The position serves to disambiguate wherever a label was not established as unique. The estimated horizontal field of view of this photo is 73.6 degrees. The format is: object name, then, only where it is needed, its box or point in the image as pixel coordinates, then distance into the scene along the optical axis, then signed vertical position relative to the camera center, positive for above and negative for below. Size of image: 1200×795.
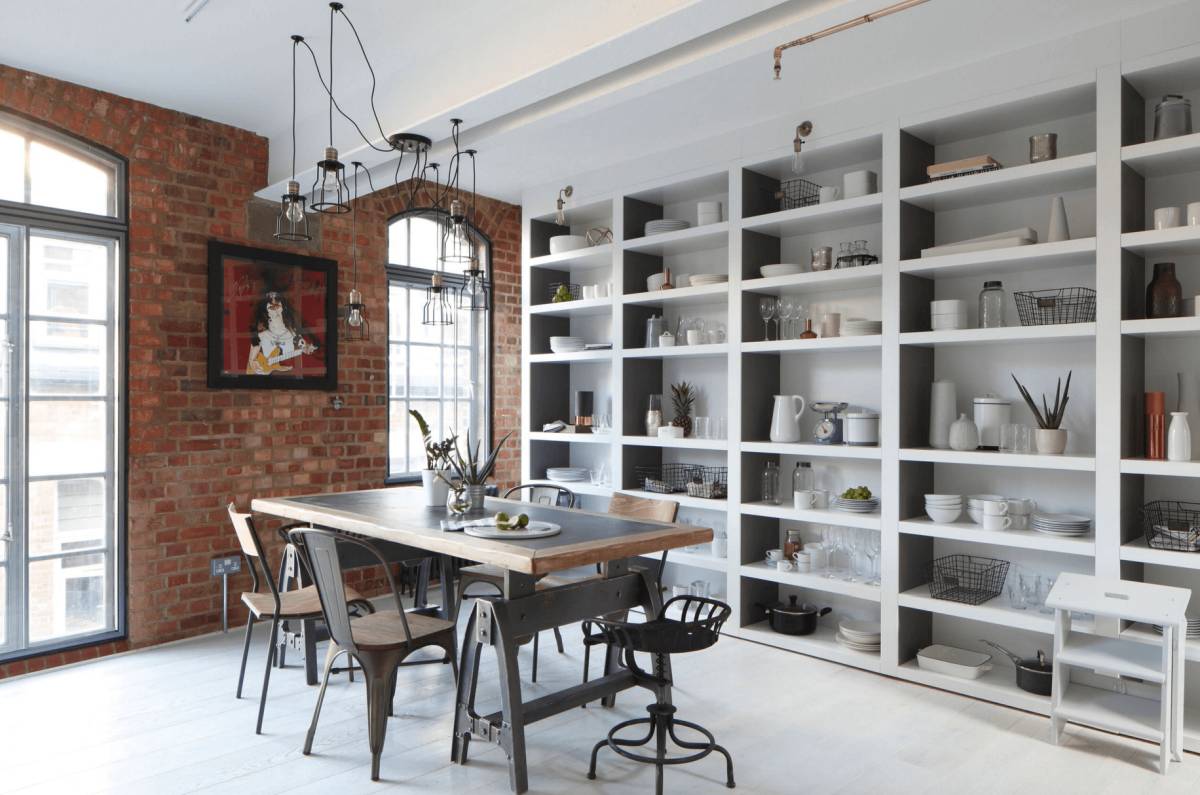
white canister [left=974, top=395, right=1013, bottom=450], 3.84 -0.08
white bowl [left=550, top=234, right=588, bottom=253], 5.66 +1.11
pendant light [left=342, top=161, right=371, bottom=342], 5.27 +0.47
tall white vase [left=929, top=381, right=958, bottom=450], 3.98 -0.06
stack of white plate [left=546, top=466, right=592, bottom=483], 5.77 -0.54
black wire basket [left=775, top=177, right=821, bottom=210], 4.69 +1.22
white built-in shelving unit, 3.32 +0.27
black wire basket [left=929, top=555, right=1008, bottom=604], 3.82 -0.88
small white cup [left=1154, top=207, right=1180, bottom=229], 3.21 +0.74
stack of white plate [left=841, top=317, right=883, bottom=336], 4.14 +0.38
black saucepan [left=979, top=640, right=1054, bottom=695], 3.50 -1.20
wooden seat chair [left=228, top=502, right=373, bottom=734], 3.33 -0.91
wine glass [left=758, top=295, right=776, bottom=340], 4.62 +0.52
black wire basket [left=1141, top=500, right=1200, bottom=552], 3.15 -0.51
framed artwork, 4.61 +0.47
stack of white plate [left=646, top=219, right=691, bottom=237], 5.08 +1.11
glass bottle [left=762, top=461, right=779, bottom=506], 4.70 -0.50
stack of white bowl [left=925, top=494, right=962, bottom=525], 3.84 -0.51
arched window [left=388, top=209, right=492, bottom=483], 5.64 +0.29
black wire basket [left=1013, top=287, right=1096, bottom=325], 3.63 +0.43
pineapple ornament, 5.19 -0.03
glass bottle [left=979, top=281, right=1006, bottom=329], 3.82 +0.45
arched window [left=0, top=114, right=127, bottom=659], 3.98 +0.03
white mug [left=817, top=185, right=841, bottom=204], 4.35 +1.12
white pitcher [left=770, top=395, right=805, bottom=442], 4.54 -0.13
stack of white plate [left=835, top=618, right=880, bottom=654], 4.09 -1.21
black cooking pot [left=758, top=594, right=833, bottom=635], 4.40 -1.21
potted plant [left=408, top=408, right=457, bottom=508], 3.80 -0.38
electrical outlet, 4.57 -0.97
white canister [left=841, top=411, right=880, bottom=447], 4.21 -0.15
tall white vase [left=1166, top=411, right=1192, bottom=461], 3.17 -0.15
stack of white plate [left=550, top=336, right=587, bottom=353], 5.68 +0.39
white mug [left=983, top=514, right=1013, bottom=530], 3.65 -0.55
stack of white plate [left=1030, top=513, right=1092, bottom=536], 3.48 -0.54
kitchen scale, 4.36 -0.14
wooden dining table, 2.77 -0.73
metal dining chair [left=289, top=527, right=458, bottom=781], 2.84 -0.89
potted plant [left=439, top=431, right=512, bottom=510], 3.72 -0.39
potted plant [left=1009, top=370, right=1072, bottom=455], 3.54 -0.13
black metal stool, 2.71 -1.00
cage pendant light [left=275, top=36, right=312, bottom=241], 3.04 +0.74
